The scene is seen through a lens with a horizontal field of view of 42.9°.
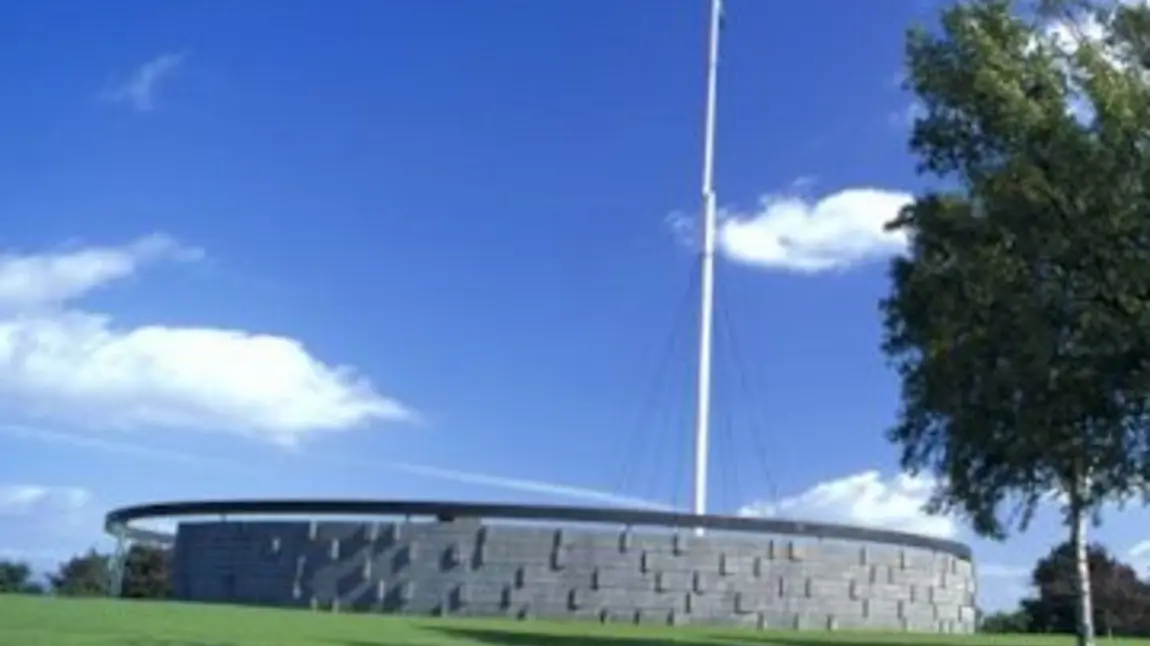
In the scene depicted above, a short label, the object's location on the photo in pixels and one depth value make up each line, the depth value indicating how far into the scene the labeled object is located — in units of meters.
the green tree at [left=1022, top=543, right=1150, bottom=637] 62.38
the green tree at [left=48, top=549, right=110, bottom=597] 71.06
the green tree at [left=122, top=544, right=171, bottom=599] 63.66
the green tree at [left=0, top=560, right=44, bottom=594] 68.81
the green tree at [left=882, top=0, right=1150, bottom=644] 20.36
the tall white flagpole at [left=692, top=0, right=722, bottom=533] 53.41
